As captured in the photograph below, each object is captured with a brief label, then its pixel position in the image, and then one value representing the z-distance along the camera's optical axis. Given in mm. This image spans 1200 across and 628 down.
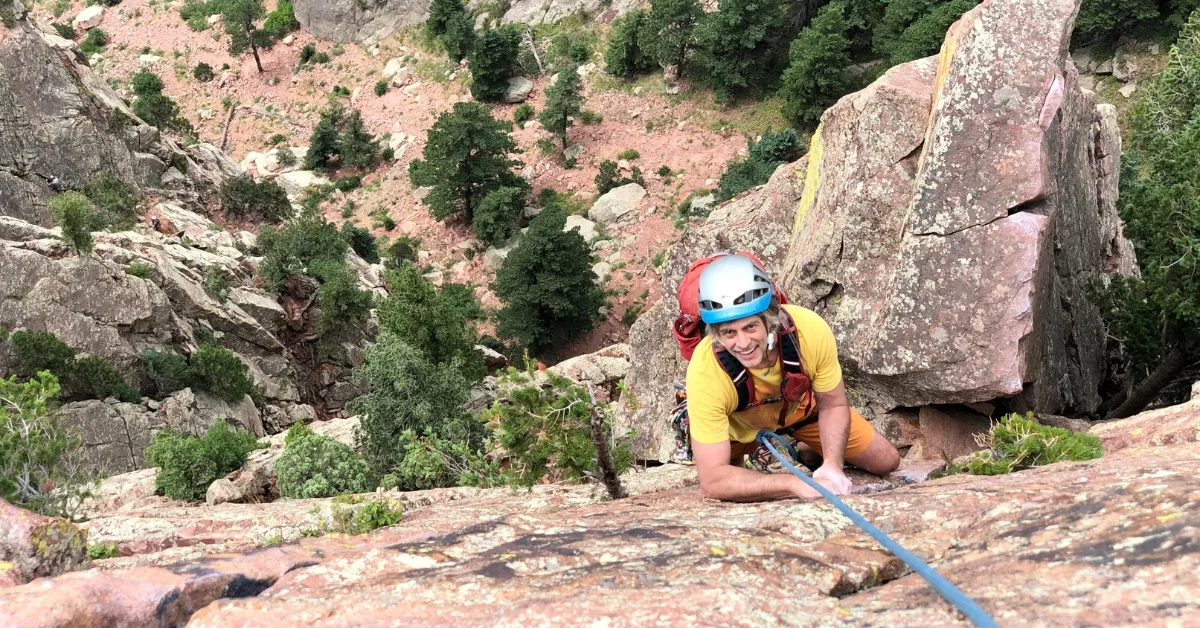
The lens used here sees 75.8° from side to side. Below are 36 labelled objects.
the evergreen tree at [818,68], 39156
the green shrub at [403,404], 20469
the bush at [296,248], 33812
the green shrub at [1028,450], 5898
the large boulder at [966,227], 9875
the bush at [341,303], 32094
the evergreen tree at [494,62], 50125
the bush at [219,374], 26234
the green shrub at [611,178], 43250
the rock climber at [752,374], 5020
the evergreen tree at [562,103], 45938
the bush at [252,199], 40344
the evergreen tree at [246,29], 58312
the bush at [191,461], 17547
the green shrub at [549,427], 6695
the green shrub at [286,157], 52612
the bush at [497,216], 41719
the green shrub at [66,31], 63031
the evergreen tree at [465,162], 42062
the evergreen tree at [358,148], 50750
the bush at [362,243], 42656
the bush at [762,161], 38156
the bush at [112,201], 30859
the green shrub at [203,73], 59062
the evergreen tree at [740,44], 42625
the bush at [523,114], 49844
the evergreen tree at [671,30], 45375
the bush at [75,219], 24047
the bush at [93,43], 62281
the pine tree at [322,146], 51438
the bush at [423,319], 24281
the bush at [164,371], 25672
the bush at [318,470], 15484
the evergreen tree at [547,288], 35625
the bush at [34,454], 7992
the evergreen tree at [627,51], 47344
